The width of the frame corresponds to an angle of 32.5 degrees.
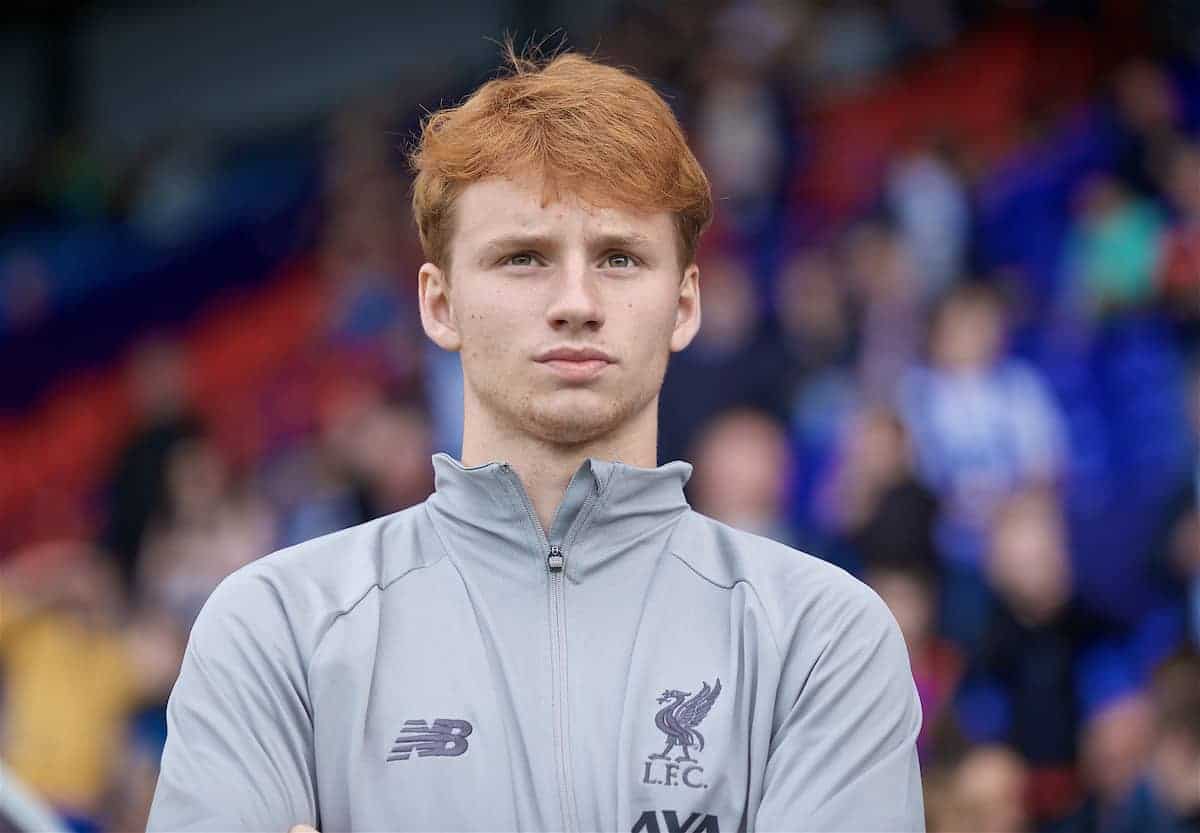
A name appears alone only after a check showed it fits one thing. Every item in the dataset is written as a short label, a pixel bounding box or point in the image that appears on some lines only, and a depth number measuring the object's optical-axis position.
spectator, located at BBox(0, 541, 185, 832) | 7.70
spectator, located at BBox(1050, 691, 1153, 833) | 5.88
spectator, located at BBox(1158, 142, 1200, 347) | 7.13
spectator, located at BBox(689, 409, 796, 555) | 7.27
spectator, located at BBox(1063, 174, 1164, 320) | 7.33
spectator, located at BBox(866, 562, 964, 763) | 6.18
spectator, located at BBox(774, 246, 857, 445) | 7.56
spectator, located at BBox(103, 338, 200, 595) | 9.27
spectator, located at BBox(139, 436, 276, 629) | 8.73
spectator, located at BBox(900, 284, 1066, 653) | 7.03
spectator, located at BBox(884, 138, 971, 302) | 7.93
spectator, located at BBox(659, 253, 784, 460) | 7.37
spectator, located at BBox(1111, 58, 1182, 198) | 7.55
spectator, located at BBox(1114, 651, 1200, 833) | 5.56
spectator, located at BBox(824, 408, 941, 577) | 6.66
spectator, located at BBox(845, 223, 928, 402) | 7.55
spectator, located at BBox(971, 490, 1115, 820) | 6.13
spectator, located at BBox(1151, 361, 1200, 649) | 6.49
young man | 2.44
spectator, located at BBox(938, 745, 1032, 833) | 5.63
